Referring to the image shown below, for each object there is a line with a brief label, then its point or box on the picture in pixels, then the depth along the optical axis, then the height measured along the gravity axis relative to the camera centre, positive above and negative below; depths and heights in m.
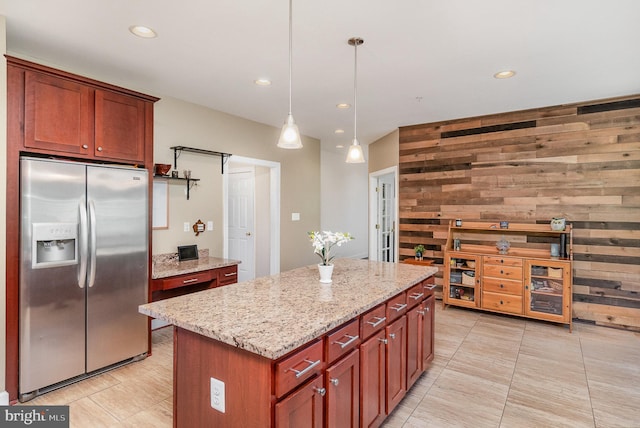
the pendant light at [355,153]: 2.82 +0.50
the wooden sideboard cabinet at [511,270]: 3.93 -0.67
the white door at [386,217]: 6.49 -0.05
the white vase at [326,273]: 2.37 -0.40
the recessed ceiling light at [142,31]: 2.38 +1.29
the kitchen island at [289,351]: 1.38 -0.63
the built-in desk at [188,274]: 3.20 -0.59
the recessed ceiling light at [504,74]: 3.13 +1.29
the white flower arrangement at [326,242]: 2.34 -0.19
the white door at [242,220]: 5.67 -0.09
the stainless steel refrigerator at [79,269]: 2.41 -0.42
